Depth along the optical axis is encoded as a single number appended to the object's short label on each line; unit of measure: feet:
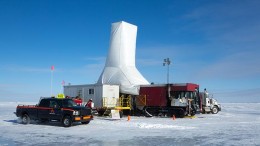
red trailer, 65.35
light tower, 81.49
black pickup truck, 43.59
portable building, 68.90
